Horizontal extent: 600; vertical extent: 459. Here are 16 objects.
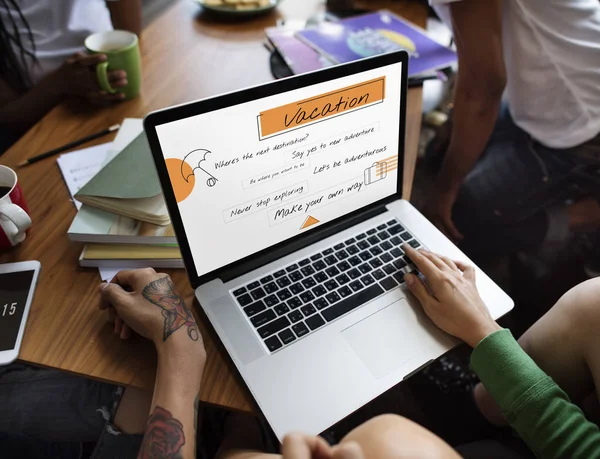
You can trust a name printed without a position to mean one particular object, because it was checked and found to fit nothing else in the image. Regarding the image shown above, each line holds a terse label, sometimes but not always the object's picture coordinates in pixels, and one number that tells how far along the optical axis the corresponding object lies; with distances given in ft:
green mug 3.17
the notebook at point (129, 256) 2.32
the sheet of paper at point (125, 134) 2.88
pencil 2.89
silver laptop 1.91
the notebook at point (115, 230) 2.32
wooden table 1.99
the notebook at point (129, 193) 2.34
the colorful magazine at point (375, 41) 3.62
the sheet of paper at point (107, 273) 2.30
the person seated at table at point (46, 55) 3.32
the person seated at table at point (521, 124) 3.31
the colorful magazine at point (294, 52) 3.59
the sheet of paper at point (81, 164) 2.76
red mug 2.27
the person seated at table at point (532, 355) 1.94
